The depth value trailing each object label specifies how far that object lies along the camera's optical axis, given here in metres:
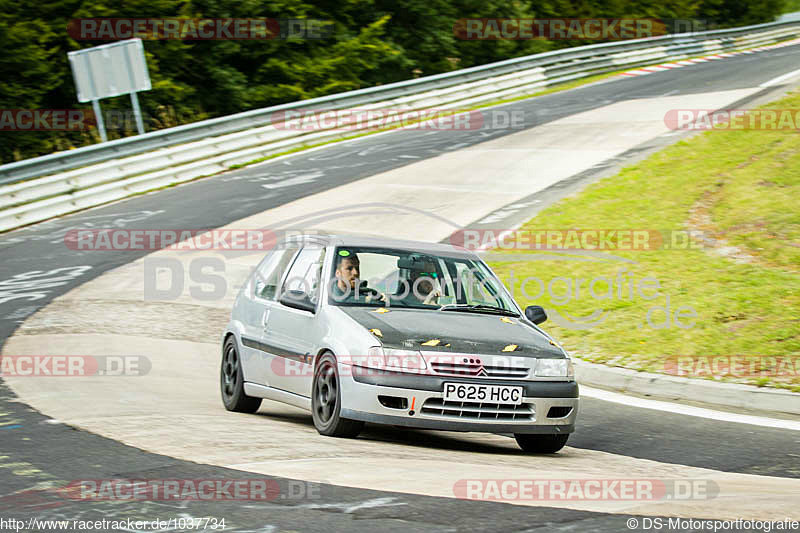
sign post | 44.03
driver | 15.29
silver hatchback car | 13.36
